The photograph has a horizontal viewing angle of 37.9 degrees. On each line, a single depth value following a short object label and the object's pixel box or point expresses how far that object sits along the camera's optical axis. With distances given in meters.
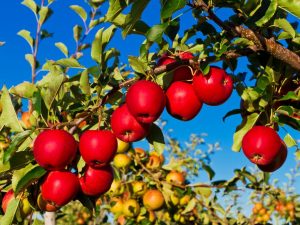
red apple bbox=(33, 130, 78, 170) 1.88
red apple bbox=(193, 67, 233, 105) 1.80
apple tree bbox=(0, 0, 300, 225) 1.76
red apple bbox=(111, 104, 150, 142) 1.88
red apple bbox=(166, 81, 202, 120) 1.87
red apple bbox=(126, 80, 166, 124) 1.75
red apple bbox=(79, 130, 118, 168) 1.91
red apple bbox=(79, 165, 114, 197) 2.06
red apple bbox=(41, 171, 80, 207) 2.02
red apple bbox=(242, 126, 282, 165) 1.91
